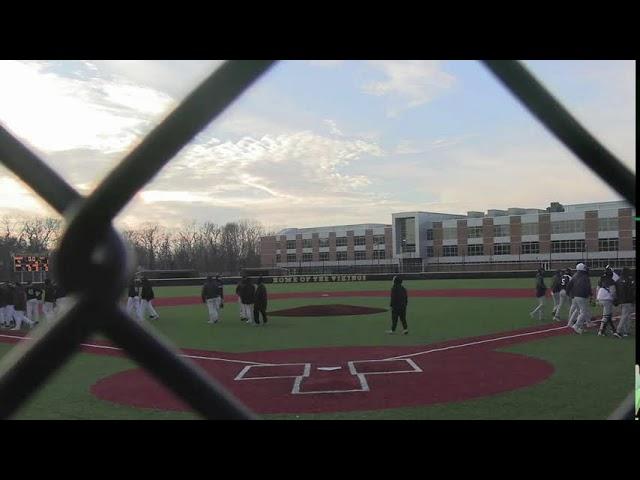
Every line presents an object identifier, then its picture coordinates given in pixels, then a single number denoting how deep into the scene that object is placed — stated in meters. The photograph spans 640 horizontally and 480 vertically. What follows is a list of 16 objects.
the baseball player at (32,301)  19.36
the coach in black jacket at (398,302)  14.29
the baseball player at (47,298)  16.00
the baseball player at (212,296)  18.41
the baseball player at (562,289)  16.88
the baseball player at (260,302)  17.38
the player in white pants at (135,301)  17.67
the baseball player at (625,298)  11.85
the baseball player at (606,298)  12.91
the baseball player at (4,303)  17.72
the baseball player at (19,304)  17.19
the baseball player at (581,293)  13.51
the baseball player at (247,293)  17.79
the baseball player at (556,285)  17.69
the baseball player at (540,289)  16.58
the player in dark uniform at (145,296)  18.45
